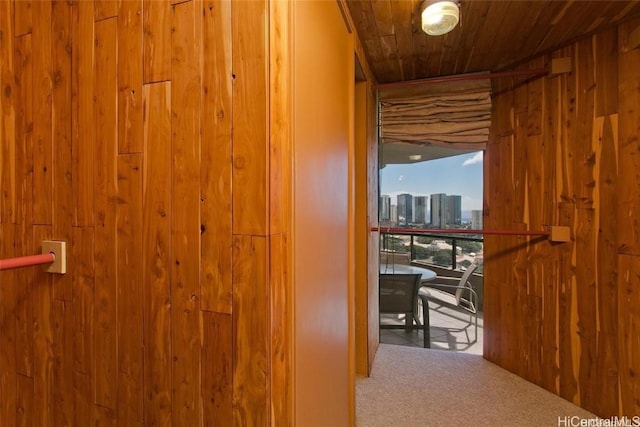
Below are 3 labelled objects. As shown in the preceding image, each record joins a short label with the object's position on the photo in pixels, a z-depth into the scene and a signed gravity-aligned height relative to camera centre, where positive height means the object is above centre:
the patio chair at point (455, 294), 3.13 -0.96
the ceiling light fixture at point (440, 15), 1.57 +1.08
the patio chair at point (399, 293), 2.93 -0.79
